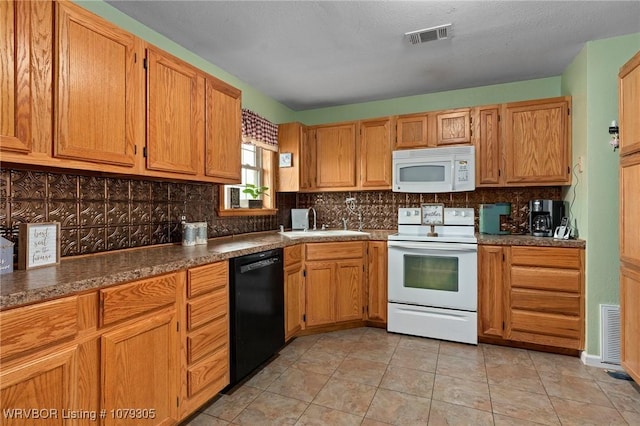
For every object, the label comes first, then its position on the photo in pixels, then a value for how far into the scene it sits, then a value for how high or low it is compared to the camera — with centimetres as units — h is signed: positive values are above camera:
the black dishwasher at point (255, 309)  205 -69
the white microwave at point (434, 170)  306 +42
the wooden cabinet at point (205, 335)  172 -70
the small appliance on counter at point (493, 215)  313 -3
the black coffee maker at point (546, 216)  282 -4
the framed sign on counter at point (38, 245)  146 -15
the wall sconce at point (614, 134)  226 +55
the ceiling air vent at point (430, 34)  223 +128
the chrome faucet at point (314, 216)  394 -5
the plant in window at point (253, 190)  327 +23
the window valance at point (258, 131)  311 +85
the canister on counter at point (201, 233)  238 -16
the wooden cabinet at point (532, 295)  251 -68
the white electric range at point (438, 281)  277 -62
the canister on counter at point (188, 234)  231 -16
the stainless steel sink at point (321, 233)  310 -22
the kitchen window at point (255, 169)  305 +48
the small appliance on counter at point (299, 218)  381 -7
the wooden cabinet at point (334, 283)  297 -67
